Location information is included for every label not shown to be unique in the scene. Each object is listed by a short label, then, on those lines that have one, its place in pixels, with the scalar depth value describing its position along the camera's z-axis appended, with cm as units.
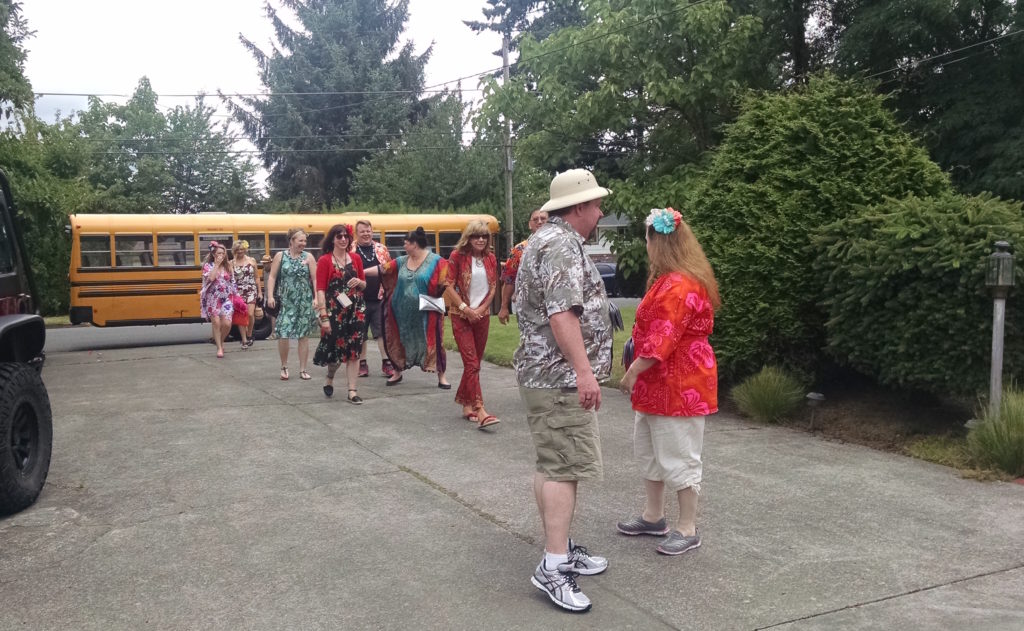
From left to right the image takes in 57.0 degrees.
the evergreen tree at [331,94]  4388
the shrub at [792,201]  766
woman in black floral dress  916
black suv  520
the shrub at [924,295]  624
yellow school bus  1805
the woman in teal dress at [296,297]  1061
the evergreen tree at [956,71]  1580
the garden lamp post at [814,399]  738
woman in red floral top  448
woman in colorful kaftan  943
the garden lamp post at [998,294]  585
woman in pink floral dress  1318
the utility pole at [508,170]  2566
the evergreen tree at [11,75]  2009
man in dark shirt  1062
